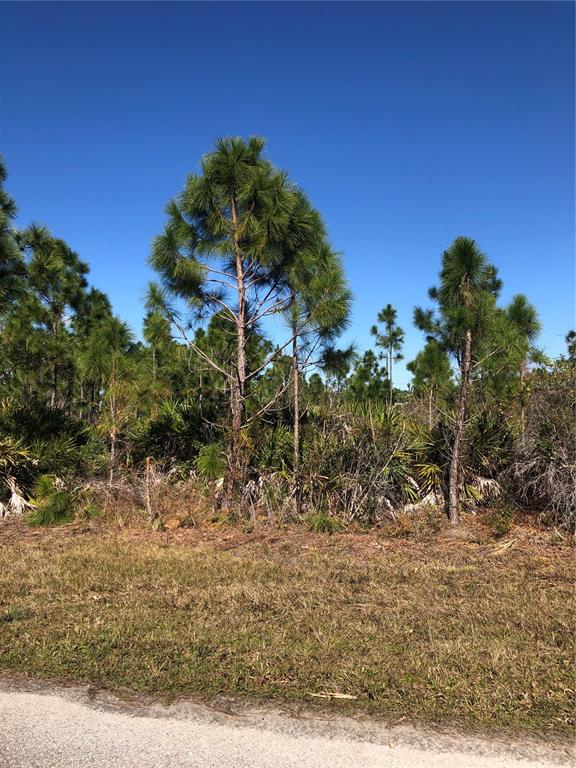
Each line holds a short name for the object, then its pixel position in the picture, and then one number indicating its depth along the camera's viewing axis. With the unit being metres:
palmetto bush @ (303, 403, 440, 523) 9.78
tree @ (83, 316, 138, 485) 11.74
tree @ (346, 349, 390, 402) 21.09
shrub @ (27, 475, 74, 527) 9.68
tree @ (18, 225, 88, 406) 15.16
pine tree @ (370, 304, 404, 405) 28.05
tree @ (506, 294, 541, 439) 9.61
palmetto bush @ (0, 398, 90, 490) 11.16
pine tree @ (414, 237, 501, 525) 9.07
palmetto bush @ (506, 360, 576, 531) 8.80
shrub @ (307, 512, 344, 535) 9.09
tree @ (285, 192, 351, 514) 9.87
